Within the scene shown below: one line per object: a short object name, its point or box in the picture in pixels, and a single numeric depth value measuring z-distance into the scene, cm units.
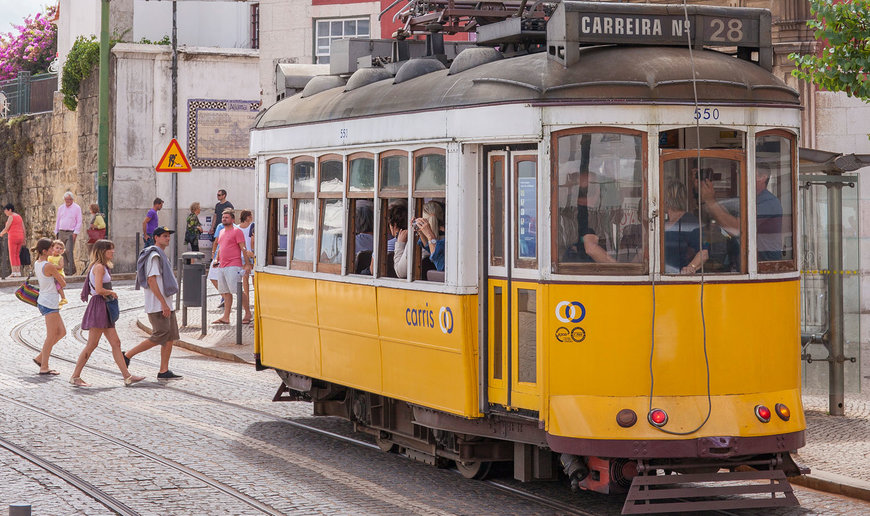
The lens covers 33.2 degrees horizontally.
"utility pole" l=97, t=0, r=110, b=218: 3139
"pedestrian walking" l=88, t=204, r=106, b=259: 2942
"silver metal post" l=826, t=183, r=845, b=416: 1264
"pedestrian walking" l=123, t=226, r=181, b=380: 1530
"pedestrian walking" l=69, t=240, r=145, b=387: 1527
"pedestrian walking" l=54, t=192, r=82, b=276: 3055
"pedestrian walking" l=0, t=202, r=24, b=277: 3139
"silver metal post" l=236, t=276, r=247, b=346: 1925
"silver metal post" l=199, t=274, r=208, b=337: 2019
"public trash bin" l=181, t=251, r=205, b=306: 2042
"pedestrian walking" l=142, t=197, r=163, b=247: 2923
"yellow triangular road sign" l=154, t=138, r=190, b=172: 2431
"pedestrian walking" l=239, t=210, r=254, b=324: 2083
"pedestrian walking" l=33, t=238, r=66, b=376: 1638
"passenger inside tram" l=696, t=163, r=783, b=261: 888
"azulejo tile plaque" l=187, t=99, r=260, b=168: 3519
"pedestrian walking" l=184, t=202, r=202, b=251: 3075
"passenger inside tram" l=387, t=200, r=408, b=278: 1024
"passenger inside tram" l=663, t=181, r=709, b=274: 879
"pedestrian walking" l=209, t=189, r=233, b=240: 2812
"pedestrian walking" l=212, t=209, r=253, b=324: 2066
